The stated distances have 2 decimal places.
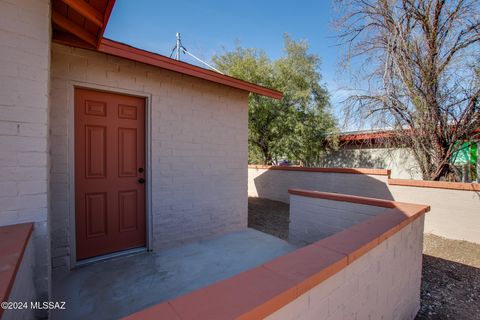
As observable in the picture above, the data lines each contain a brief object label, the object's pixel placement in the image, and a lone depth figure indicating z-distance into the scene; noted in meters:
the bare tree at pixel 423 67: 4.91
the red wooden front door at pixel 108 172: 3.06
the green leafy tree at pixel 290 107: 9.52
